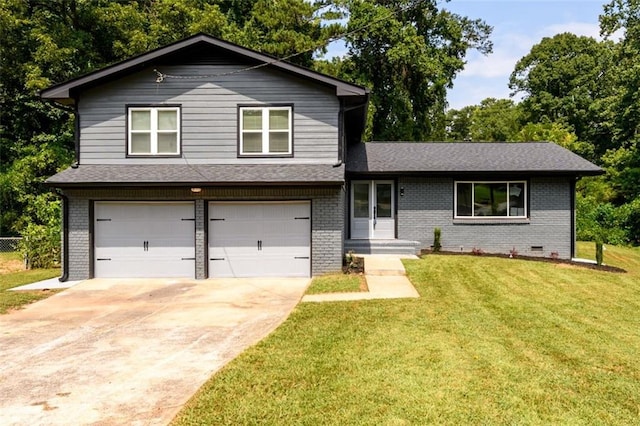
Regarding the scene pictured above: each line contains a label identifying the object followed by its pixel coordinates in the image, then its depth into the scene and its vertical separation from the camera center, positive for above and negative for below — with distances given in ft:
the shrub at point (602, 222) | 72.90 -1.40
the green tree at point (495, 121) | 168.25 +36.43
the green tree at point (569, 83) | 124.57 +39.84
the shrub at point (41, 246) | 49.42 -3.78
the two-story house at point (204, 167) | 39.47 +4.25
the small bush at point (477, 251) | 49.82 -4.29
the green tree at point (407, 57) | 94.27 +34.58
